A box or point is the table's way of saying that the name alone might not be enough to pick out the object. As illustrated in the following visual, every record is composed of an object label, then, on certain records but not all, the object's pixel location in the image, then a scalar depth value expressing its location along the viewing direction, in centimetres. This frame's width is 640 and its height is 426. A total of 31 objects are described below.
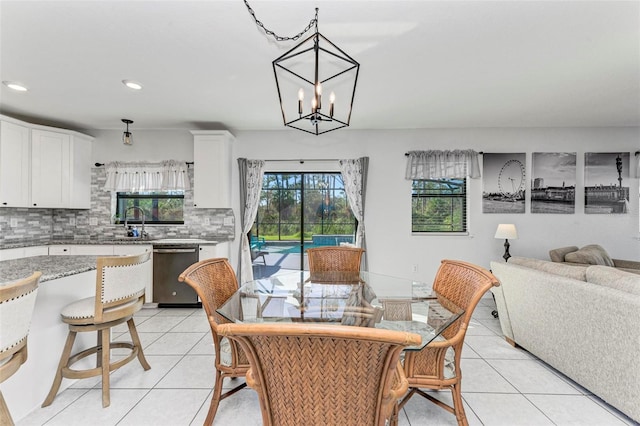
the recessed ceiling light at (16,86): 274
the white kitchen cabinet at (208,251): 368
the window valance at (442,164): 414
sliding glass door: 435
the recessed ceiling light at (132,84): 272
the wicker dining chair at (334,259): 282
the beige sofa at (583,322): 161
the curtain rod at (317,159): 424
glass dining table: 153
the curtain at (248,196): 420
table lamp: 372
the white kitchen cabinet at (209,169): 395
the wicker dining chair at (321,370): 74
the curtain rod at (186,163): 416
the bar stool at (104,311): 172
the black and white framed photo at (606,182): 407
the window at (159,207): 423
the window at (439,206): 428
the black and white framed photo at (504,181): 415
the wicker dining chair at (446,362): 147
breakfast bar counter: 163
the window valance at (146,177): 415
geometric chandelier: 182
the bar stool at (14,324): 112
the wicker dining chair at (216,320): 152
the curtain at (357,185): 418
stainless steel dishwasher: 361
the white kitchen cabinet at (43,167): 337
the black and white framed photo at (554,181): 413
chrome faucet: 412
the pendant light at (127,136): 374
